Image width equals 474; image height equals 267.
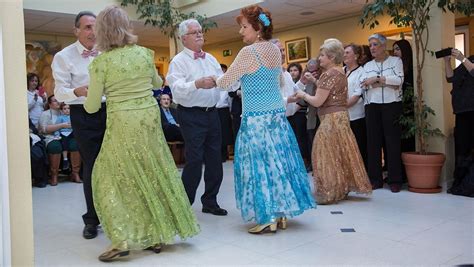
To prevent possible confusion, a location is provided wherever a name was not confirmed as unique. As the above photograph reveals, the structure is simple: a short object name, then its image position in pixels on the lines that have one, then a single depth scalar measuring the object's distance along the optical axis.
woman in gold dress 3.99
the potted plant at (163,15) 7.36
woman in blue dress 3.08
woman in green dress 2.67
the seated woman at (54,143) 5.77
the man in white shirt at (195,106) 3.55
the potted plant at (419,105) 4.43
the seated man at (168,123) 6.97
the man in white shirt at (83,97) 3.13
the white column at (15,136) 1.63
